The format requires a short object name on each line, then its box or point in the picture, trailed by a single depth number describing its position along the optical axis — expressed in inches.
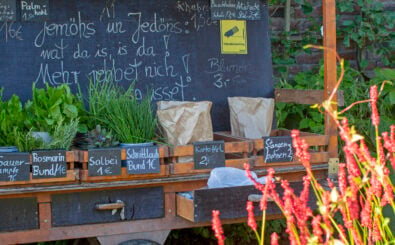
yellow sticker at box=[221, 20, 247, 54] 161.5
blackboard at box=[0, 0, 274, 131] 146.1
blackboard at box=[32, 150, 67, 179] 112.6
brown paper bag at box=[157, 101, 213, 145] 131.8
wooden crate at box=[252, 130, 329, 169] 129.3
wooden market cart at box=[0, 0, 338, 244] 116.0
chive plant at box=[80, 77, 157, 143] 126.7
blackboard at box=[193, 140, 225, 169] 124.0
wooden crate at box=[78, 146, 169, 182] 115.4
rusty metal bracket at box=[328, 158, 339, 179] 136.0
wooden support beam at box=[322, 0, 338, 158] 133.2
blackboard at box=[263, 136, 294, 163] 129.1
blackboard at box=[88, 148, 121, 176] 115.7
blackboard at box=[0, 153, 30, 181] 111.0
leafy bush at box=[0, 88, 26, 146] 118.8
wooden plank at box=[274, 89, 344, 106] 141.5
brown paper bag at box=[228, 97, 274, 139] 149.1
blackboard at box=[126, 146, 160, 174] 118.9
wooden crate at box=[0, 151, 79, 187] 113.3
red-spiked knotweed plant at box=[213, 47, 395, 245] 51.8
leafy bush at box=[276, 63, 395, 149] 191.3
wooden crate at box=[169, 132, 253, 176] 122.4
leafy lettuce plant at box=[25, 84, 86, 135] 122.9
